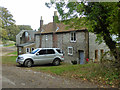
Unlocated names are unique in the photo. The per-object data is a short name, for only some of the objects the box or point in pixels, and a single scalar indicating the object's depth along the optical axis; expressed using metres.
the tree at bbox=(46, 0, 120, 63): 6.69
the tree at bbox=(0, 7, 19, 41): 30.26
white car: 10.52
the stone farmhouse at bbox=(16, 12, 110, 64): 17.65
